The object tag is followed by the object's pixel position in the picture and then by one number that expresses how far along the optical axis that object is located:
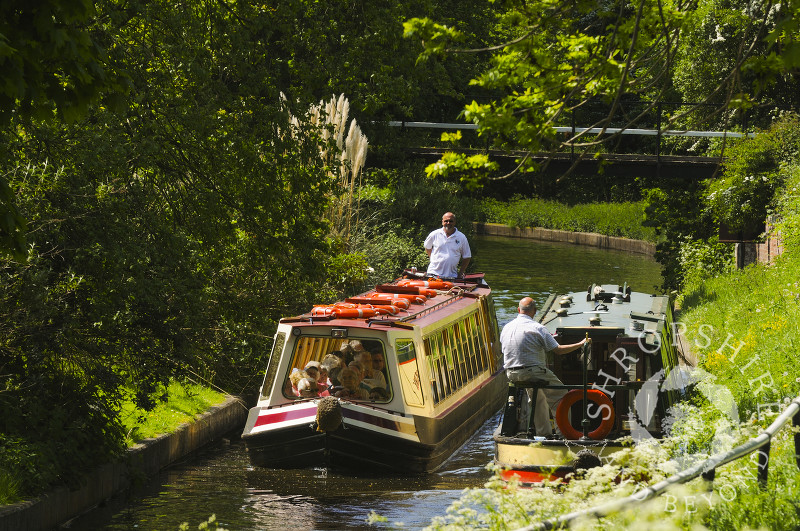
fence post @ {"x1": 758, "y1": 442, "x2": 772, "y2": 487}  5.47
